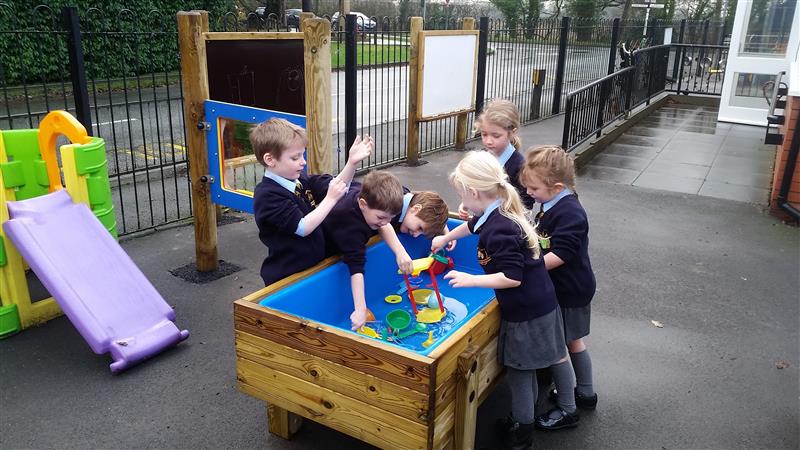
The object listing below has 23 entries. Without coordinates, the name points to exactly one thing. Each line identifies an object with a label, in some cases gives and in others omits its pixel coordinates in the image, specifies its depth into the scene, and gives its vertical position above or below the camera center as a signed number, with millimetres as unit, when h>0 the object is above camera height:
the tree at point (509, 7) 37312 +1748
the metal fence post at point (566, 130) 8297 -1178
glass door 11672 -238
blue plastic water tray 3154 -1391
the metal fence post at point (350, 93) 7102 -630
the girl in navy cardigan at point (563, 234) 2965 -897
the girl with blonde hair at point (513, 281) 2654 -1001
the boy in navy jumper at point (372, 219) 3088 -925
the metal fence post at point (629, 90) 11505 -899
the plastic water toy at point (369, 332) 3431 -1579
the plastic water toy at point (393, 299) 3951 -1588
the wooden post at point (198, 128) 4531 -690
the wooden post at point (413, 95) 8211 -767
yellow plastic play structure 3928 -932
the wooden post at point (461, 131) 10008 -1453
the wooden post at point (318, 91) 4172 -369
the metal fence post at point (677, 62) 15102 -528
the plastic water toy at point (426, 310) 3578 -1525
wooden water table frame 2387 -1341
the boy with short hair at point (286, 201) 2998 -777
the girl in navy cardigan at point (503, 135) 3746 -570
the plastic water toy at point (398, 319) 3650 -1588
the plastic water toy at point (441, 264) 3861 -1444
